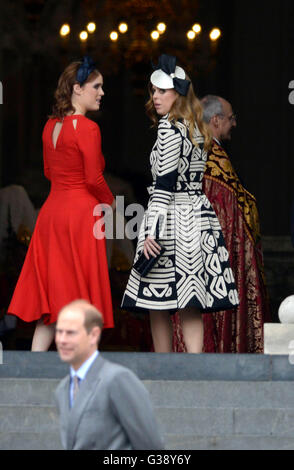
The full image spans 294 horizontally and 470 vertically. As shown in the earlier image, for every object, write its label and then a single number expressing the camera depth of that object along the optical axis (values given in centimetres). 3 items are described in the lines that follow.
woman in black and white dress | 1864
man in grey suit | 1174
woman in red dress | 1933
